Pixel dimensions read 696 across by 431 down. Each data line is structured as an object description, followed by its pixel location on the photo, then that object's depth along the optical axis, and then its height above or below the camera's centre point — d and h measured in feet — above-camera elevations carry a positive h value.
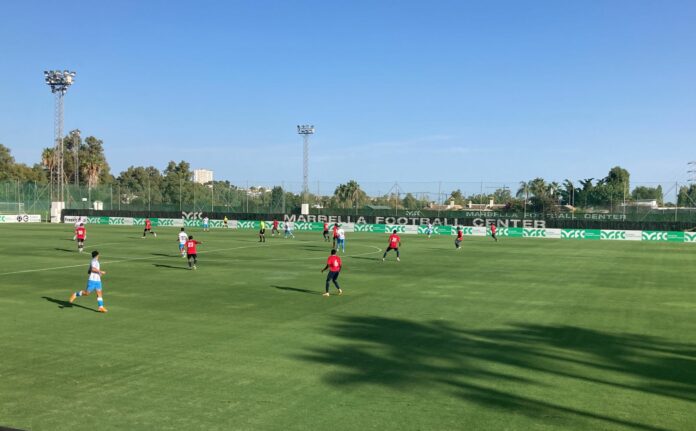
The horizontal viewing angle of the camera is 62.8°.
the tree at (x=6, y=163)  363.97 +30.17
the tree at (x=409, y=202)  253.85 +4.73
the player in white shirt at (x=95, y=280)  56.46 -6.96
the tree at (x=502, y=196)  261.44 +8.02
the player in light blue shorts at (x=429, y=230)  198.58 -6.08
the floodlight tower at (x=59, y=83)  233.96 +53.15
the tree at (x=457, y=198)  256.52 +6.76
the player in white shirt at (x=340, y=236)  124.88 -5.26
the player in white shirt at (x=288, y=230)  180.83 -5.87
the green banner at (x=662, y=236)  181.27 -6.87
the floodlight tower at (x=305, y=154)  253.26 +26.09
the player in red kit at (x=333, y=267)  65.31 -6.31
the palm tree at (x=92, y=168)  390.83 +28.82
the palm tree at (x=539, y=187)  320.91 +15.92
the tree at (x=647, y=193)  220.49 +8.36
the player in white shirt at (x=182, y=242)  108.47 -5.99
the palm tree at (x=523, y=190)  238.48 +9.95
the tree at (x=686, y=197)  202.15 +6.45
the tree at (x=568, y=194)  242.78 +9.07
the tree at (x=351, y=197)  268.23 +7.72
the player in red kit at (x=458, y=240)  136.67 -6.57
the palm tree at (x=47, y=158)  402.72 +37.15
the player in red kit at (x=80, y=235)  118.73 -5.23
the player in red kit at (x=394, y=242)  106.59 -5.61
